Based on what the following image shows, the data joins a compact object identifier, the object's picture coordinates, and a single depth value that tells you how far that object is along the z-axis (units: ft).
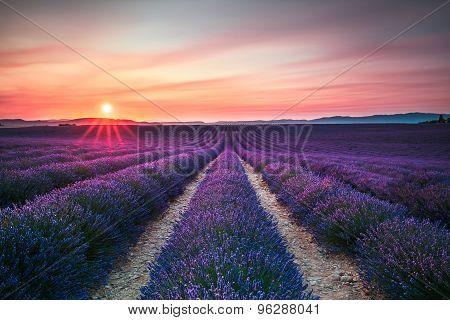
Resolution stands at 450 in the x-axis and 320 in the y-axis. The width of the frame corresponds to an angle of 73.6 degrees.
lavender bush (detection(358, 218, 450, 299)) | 8.13
